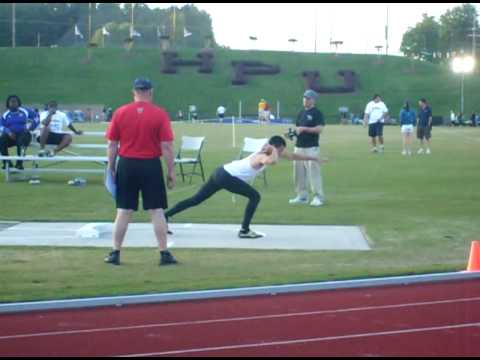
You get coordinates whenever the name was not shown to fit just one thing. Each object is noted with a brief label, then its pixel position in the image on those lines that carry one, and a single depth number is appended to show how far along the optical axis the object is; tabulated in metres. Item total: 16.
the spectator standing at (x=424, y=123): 31.05
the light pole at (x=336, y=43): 92.69
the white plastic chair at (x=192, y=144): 21.34
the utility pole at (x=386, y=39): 91.31
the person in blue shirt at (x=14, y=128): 21.19
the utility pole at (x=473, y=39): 93.44
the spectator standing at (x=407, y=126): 30.31
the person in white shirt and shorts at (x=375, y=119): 30.73
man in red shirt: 9.85
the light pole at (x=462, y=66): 76.47
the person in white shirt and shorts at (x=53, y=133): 21.19
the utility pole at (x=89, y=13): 96.69
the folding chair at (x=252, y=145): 19.70
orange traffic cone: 9.62
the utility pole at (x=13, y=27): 90.50
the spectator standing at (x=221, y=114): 65.50
